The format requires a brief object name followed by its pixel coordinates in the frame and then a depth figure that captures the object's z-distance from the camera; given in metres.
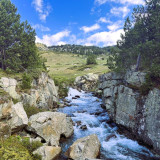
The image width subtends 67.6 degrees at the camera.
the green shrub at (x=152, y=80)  15.24
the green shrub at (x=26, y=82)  21.19
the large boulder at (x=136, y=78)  17.62
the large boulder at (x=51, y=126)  14.70
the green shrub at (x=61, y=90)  42.70
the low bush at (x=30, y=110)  17.96
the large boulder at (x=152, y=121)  13.60
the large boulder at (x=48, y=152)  11.66
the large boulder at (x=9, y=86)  18.05
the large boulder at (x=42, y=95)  20.69
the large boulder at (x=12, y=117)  13.20
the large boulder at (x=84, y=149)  12.33
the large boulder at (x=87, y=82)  57.50
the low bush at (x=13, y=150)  9.88
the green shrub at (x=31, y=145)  11.46
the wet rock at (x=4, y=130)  12.53
